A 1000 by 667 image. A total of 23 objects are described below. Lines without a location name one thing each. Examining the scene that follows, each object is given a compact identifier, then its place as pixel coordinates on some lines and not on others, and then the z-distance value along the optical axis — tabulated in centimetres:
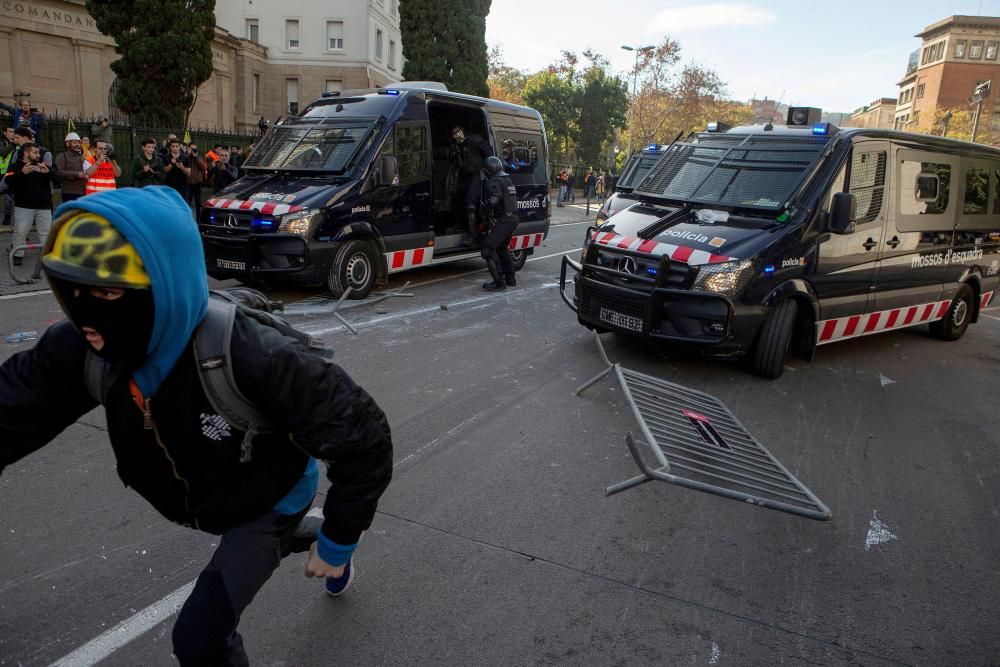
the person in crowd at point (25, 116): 1351
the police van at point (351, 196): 836
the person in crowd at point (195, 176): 1368
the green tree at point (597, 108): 4450
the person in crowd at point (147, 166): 1245
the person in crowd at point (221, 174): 1558
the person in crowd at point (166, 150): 1303
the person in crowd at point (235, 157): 1670
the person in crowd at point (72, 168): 1043
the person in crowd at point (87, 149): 1165
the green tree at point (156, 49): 2059
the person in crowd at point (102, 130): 1448
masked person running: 160
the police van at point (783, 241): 605
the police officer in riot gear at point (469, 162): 1086
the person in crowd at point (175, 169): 1295
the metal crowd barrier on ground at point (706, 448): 335
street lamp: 3681
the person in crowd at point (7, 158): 966
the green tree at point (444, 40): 3212
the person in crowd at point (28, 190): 948
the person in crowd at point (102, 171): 1147
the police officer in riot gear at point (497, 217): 997
